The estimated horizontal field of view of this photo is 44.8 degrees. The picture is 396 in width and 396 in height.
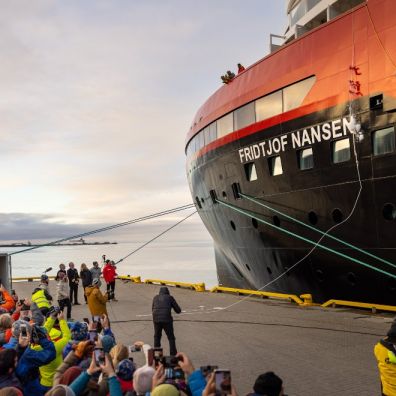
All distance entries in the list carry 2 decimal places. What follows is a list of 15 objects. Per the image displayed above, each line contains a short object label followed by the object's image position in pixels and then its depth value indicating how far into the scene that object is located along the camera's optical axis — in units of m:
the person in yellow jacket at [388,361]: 3.97
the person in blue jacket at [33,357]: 4.29
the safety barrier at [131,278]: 23.03
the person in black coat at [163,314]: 8.26
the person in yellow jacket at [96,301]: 10.15
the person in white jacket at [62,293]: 12.22
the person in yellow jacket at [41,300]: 8.70
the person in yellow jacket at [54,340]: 5.03
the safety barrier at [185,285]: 18.30
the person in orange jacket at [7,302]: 9.49
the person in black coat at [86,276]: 14.45
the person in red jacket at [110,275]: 15.81
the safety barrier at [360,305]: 10.47
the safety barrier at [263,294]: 13.09
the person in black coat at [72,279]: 15.50
